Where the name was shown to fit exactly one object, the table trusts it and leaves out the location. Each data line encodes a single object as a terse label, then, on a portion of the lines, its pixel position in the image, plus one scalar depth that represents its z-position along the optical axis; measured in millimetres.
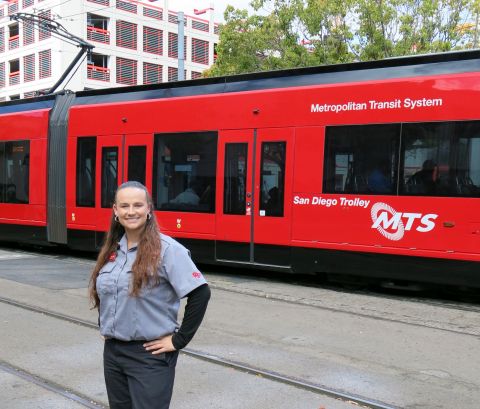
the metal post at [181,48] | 18344
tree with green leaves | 18547
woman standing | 2459
